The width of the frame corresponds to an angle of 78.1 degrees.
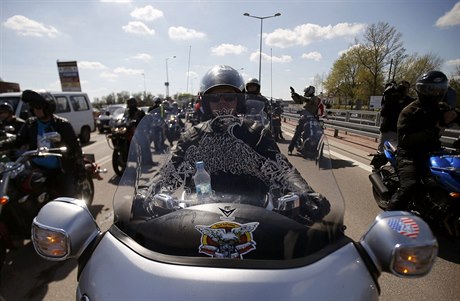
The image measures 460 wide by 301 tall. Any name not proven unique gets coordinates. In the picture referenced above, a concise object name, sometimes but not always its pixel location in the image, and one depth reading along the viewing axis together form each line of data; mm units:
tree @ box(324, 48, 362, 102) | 40281
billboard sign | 27422
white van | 10969
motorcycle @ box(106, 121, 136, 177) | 6500
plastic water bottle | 1487
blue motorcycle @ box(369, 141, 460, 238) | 2865
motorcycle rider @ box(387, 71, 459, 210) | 3189
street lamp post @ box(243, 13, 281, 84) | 22834
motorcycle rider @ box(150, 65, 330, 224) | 1497
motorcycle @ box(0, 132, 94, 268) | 2684
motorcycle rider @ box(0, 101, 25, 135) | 4973
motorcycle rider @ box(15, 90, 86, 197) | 3602
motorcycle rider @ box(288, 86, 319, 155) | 7008
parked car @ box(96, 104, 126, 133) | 15750
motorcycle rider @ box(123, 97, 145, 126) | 7086
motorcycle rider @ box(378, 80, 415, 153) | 4965
